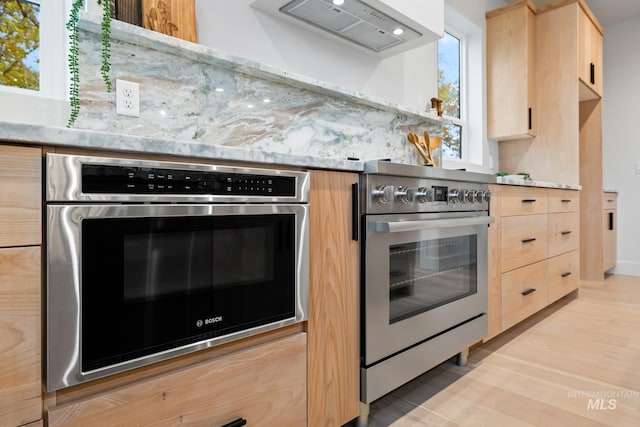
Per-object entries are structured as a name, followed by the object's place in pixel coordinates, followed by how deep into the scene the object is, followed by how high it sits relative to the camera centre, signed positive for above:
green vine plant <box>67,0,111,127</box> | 1.13 +0.51
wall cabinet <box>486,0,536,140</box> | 3.18 +1.21
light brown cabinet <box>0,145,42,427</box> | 0.64 -0.13
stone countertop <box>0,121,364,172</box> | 0.65 +0.14
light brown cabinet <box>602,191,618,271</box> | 3.74 -0.22
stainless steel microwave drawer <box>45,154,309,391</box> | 0.70 -0.11
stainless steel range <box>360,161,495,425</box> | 1.25 -0.24
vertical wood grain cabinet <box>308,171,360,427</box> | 1.11 -0.29
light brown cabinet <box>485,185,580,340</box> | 1.98 -0.27
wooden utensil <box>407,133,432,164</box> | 2.32 +0.40
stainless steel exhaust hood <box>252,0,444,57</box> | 1.66 +0.93
